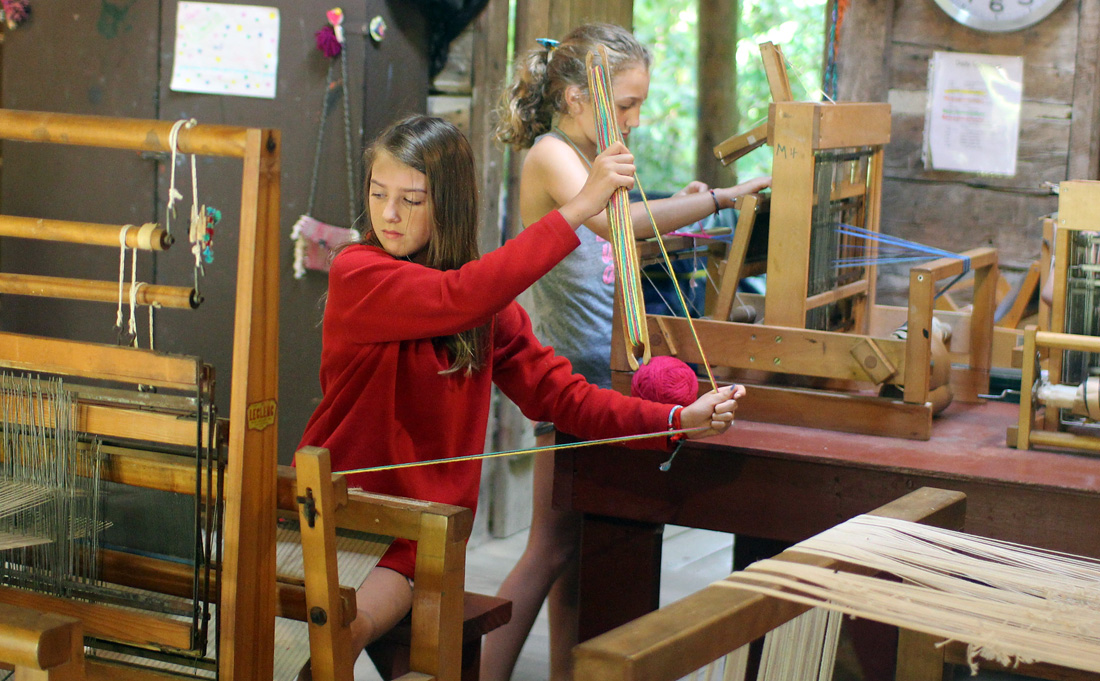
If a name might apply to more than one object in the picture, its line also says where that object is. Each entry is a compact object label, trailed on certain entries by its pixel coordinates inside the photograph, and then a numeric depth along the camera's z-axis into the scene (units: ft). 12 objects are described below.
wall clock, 17.38
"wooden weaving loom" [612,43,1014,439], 14.58
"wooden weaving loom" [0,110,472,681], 12.81
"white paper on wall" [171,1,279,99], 18.45
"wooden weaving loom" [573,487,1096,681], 8.71
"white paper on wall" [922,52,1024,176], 17.60
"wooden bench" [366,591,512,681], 13.63
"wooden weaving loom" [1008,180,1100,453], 14.23
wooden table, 13.93
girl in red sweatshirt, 13.57
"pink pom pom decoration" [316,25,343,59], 18.22
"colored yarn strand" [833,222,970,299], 15.34
